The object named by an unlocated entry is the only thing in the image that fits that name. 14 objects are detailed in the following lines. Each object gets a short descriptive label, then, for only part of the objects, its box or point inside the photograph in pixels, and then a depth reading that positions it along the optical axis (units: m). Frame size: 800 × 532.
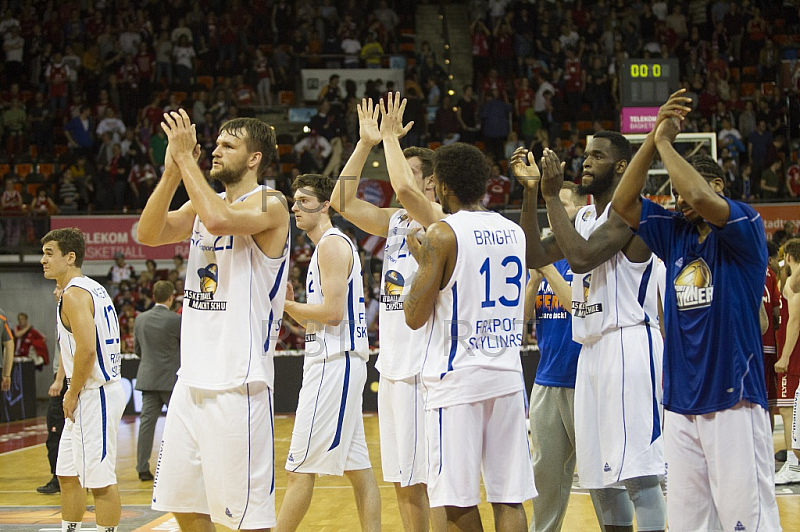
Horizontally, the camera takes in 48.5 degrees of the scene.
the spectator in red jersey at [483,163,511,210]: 17.56
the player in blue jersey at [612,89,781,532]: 3.85
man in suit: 10.67
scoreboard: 13.20
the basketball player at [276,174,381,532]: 5.62
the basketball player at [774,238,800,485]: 8.73
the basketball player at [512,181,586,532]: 5.20
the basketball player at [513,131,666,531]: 4.58
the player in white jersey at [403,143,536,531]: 4.22
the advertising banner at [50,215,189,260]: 18.31
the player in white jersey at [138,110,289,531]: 4.17
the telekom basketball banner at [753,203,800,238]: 16.84
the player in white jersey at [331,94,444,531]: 5.50
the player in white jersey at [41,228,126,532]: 6.34
